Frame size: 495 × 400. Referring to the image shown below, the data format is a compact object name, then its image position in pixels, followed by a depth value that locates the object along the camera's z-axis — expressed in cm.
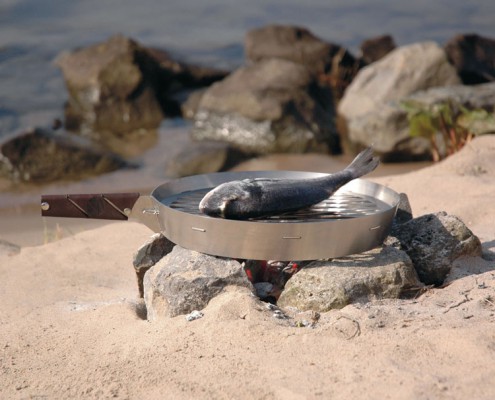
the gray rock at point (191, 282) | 699
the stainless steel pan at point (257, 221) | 674
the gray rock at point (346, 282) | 687
